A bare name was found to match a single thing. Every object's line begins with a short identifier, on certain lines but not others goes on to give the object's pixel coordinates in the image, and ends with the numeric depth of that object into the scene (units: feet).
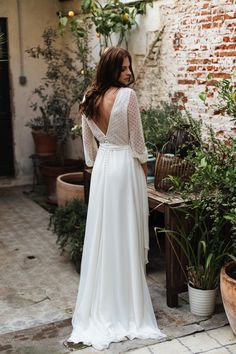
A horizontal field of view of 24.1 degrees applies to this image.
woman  12.33
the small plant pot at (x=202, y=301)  13.37
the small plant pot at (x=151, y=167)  15.96
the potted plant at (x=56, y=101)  23.39
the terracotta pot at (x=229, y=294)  11.89
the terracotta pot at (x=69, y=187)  20.03
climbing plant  19.48
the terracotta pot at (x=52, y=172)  23.65
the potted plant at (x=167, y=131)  14.56
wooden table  13.47
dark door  25.41
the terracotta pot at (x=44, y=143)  25.07
